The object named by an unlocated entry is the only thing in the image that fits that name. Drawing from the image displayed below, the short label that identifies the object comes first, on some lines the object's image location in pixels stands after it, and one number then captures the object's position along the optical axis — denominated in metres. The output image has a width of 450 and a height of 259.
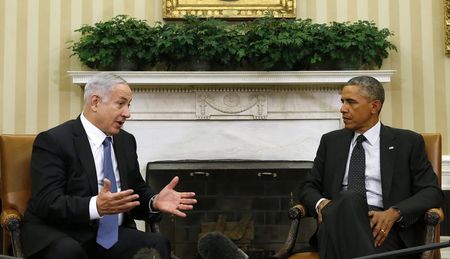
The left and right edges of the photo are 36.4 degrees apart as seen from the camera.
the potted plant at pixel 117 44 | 4.23
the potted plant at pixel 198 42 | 4.19
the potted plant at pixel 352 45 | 4.23
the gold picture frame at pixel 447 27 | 4.52
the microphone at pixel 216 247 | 2.20
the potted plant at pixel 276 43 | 4.18
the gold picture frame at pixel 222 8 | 4.48
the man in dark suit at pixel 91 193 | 2.52
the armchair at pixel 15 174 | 2.91
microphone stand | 1.52
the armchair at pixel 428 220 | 2.81
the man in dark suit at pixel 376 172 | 2.82
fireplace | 4.42
